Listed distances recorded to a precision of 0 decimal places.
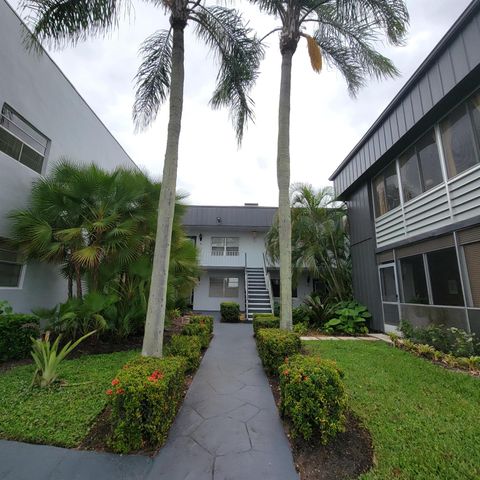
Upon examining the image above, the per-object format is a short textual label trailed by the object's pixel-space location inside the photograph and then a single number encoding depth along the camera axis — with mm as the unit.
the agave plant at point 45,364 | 3771
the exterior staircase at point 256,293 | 12391
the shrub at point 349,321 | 8539
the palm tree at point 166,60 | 4340
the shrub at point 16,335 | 5043
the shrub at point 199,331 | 6301
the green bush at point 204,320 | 7633
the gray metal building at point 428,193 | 5184
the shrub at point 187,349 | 4734
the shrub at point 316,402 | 2527
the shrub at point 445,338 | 5044
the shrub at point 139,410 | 2461
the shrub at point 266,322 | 7069
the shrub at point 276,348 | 4434
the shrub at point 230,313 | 11883
